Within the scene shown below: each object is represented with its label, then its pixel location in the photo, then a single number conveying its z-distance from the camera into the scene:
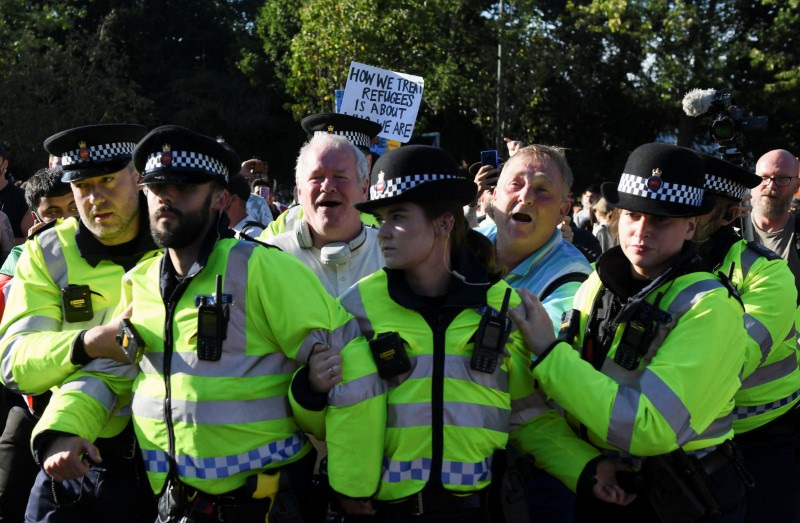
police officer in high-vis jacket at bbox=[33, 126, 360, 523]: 3.03
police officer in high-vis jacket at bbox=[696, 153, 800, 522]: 3.81
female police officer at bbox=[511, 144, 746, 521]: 2.83
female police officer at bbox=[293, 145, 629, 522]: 2.93
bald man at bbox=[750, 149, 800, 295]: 6.24
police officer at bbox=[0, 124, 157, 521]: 3.38
